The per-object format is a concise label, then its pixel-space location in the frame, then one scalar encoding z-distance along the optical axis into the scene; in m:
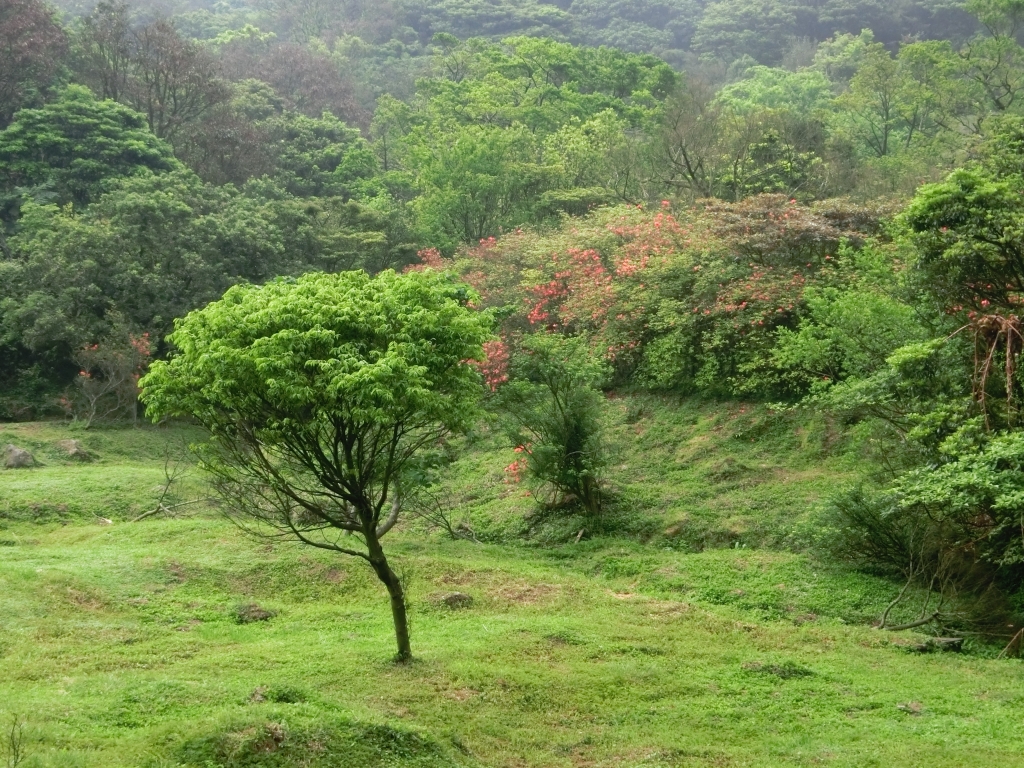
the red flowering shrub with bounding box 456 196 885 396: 20.55
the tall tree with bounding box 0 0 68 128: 32.28
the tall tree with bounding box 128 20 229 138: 37.47
